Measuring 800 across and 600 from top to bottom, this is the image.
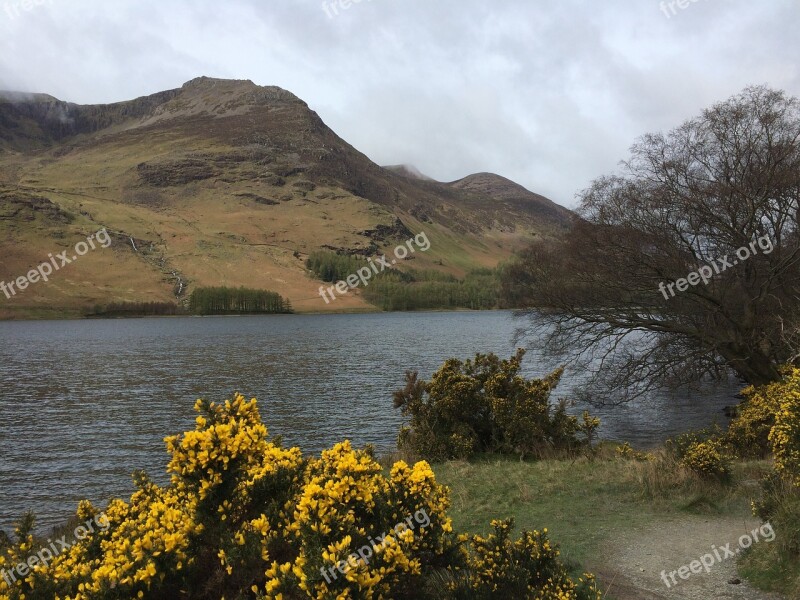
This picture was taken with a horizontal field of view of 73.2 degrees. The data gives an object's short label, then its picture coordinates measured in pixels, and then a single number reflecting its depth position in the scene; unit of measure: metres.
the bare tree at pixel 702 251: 17.80
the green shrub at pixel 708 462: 10.51
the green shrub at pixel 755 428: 14.63
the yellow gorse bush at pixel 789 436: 7.74
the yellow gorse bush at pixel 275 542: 4.25
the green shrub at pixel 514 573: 5.03
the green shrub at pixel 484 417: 16.64
